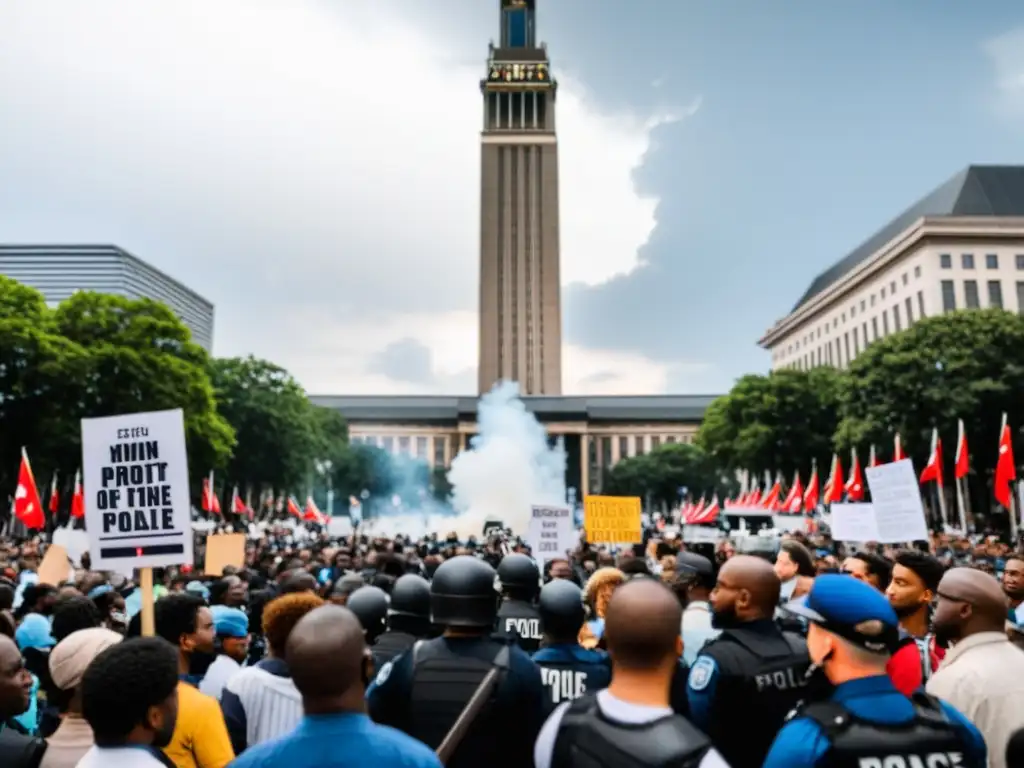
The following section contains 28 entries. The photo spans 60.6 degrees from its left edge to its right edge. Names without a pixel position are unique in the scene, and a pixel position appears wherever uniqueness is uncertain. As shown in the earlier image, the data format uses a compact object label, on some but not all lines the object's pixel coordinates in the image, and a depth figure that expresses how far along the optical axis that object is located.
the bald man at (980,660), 3.71
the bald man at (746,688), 3.74
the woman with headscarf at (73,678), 3.27
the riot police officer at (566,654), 4.22
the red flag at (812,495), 34.19
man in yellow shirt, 3.72
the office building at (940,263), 71.44
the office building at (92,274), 163.62
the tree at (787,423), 62.91
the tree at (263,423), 62.06
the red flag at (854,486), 29.89
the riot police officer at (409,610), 4.95
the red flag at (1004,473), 19.20
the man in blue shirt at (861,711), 2.60
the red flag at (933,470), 23.08
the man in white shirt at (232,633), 5.72
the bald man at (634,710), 2.51
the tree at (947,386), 44.97
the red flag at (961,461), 24.44
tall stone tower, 112.75
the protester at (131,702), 2.80
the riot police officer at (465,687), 3.56
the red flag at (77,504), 24.79
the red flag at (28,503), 19.17
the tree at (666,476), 105.25
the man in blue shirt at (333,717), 2.40
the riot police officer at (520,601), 6.09
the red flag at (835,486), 30.53
